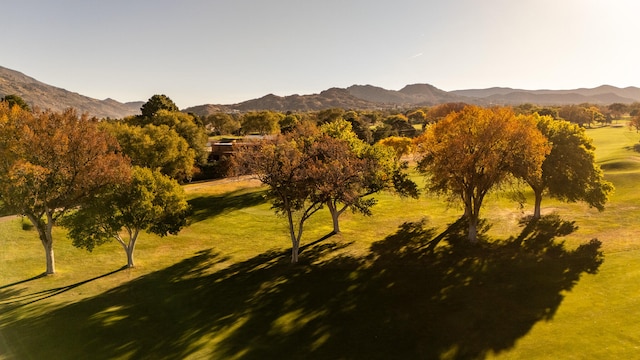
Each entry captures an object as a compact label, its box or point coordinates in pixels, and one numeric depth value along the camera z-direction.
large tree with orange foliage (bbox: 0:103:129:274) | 34.69
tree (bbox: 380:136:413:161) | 93.44
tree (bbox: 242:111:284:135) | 160.00
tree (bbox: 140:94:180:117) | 112.00
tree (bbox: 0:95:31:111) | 82.77
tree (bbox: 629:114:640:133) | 117.61
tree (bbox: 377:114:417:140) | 154.38
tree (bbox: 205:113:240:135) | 192.62
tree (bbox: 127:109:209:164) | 89.88
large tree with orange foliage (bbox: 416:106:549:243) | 37.88
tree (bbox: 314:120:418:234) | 34.81
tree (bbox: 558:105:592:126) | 173.50
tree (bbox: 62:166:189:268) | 36.78
